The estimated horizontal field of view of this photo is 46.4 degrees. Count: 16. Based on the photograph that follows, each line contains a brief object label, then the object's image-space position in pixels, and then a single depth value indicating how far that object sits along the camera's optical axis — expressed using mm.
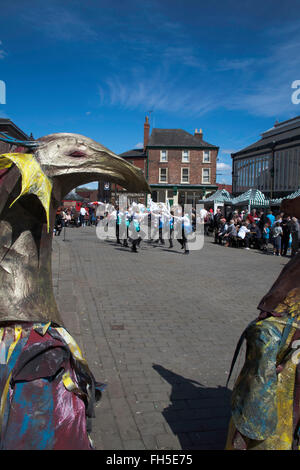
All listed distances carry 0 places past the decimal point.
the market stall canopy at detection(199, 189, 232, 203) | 24562
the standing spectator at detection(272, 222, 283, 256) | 13953
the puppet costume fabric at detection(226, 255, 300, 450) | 1711
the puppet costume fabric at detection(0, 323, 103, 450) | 1665
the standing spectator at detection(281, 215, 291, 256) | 14075
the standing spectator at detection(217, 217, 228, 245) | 17734
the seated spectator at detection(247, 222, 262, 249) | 15855
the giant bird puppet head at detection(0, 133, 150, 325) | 1832
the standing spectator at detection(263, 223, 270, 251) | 15453
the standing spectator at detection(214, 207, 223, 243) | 20311
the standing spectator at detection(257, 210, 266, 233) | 16094
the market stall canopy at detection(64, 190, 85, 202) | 27836
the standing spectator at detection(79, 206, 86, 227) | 27692
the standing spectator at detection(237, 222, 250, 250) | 16312
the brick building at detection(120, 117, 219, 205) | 42531
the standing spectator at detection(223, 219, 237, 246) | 16831
